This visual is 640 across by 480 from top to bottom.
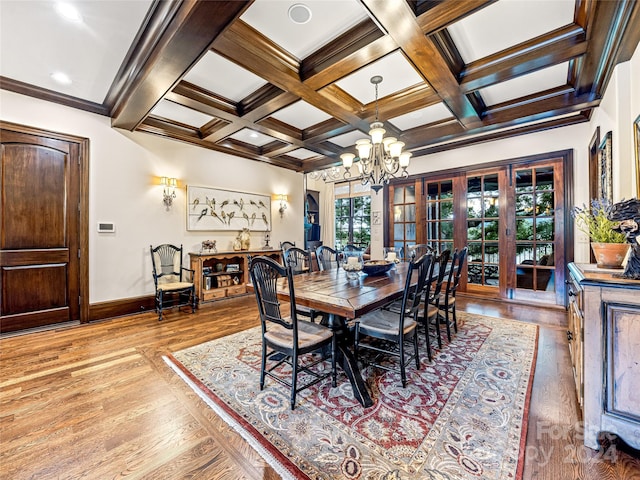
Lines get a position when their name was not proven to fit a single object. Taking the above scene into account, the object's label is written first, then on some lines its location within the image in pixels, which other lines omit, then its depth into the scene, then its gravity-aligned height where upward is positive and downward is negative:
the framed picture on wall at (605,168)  2.66 +0.75
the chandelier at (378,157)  3.10 +1.01
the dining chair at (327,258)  3.59 -0.24
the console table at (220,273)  4.48 -0.55
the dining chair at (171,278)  4.04 -0.57
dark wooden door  3.18 +0.15
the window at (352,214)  7.68 +0.78
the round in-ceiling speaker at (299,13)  2.07 +1.77
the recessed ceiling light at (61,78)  2.96 +1.81
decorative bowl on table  2.84 -0.29
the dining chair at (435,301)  2.45 -0.61
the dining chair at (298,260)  3.22 -0.23
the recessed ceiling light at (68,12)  2.10 +1.81
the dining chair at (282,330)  1.82 -0.67
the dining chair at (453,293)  2.90 -0.60
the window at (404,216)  5.67 +0.50
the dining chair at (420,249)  4.42 -0.15
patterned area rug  1.38 -1.12
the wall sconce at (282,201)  6.02 +0.88
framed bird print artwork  4.70 +0.59
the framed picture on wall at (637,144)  2.11 +0.74
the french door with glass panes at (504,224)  4.21 +0.28
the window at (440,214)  5.18 +0.49
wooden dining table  1.79 -0.40
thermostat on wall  3.76 +0.21
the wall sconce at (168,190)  4.31 +0.83
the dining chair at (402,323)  2.05 -0.67
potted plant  1.76 -0.01
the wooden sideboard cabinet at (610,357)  1.41 -0.63
